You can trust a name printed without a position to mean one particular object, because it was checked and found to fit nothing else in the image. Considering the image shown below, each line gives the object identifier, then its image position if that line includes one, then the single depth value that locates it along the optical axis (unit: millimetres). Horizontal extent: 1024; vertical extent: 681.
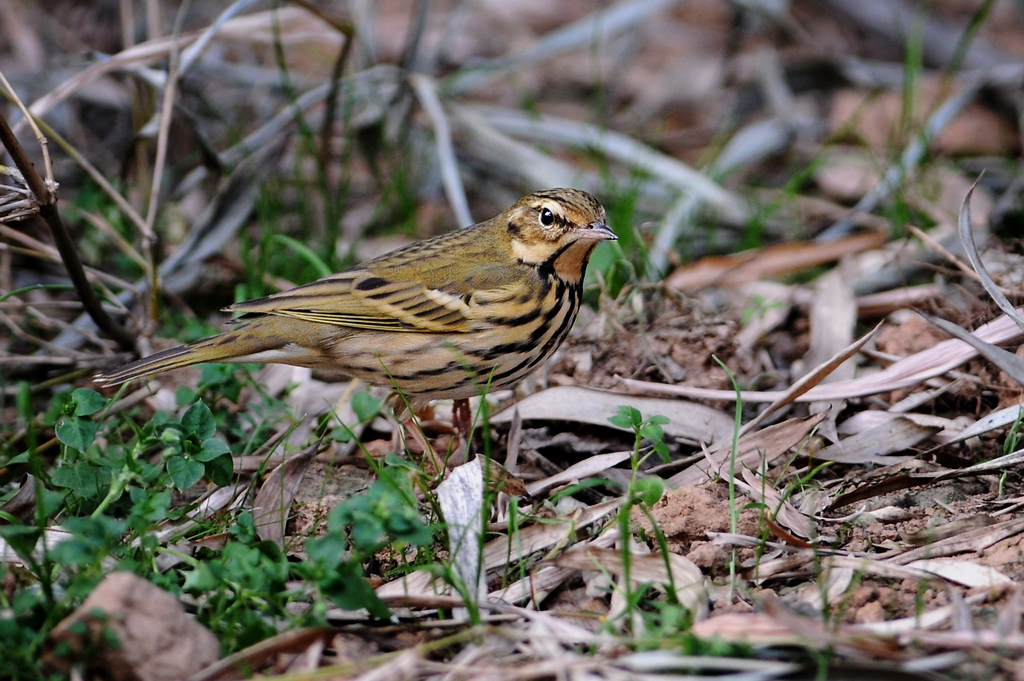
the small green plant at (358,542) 5895
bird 8844
